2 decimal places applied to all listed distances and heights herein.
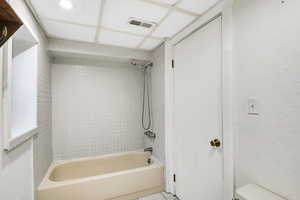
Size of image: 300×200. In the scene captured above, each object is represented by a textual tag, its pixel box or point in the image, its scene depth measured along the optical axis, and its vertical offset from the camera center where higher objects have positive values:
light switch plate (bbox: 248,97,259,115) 1.03 -0.05
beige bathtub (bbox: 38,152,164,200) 1.67 -1.09
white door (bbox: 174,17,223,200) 1.36 -0.15
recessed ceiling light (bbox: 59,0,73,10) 1.27 +0.89
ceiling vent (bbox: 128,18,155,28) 1.57 +0.89
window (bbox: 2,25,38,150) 1.36 +0.18
